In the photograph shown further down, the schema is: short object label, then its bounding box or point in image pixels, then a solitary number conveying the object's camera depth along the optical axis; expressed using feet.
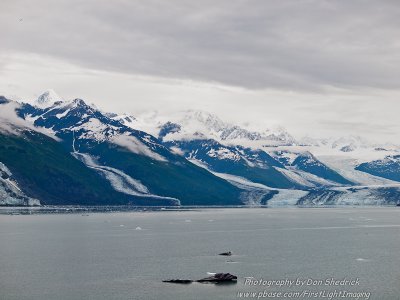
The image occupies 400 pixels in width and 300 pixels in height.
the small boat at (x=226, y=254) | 529.04
